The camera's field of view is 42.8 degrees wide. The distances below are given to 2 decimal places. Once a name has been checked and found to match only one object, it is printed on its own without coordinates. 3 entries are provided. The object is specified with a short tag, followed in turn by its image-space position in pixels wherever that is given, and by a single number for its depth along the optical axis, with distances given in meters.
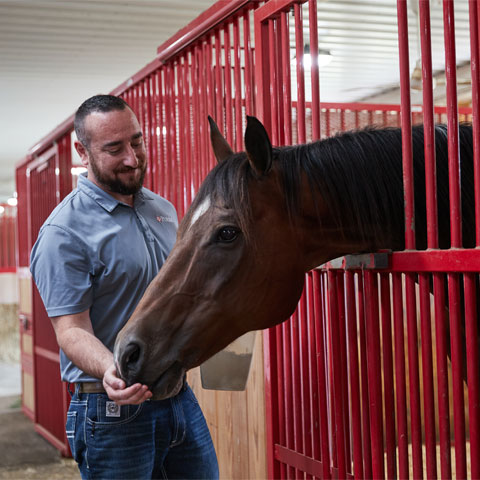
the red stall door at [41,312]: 4.42
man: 1.52
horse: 1.29
